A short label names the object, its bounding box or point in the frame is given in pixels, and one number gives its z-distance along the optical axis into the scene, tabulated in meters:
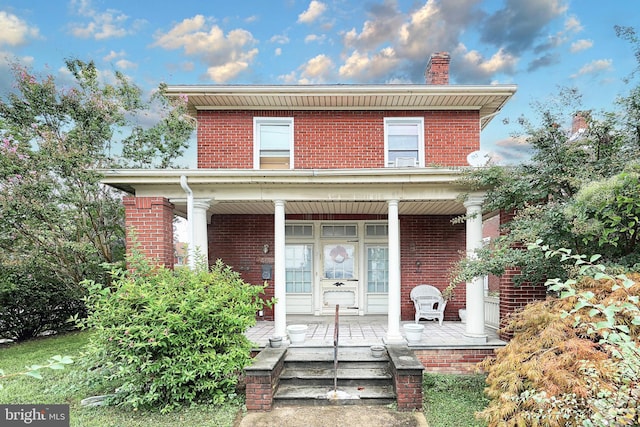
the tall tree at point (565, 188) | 3.96
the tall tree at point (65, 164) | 7.50
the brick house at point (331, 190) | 6.27
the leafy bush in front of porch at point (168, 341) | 4.73
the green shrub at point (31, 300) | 9.01
